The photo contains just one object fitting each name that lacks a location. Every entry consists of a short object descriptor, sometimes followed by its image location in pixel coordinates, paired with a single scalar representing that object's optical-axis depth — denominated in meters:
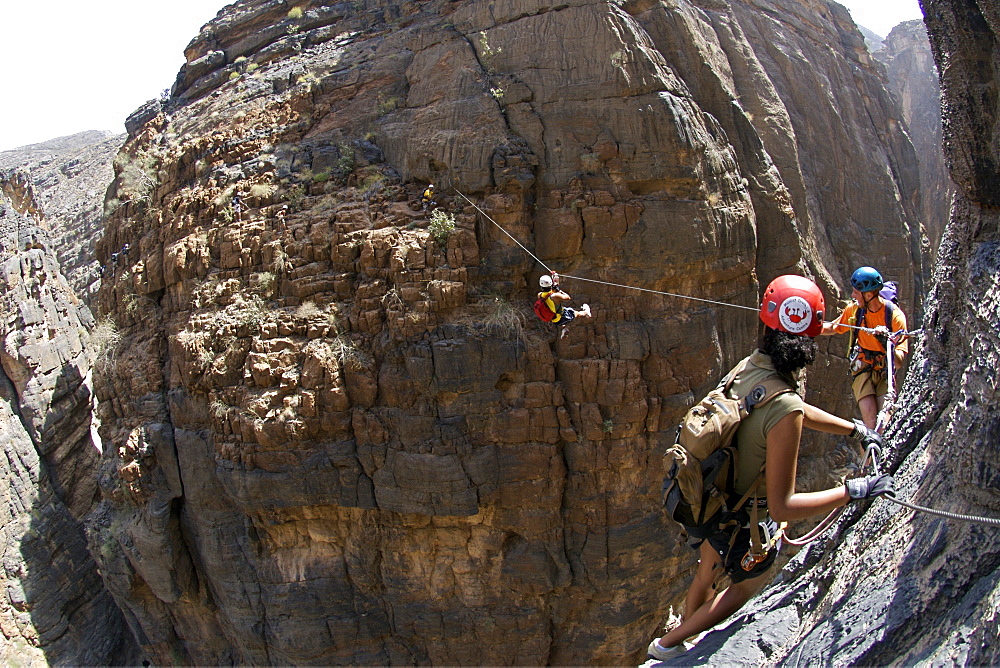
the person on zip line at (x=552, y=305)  8.69
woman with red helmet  3.12
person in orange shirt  5.68
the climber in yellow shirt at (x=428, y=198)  10.71
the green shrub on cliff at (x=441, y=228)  10.29
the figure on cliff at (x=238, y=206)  11.69
